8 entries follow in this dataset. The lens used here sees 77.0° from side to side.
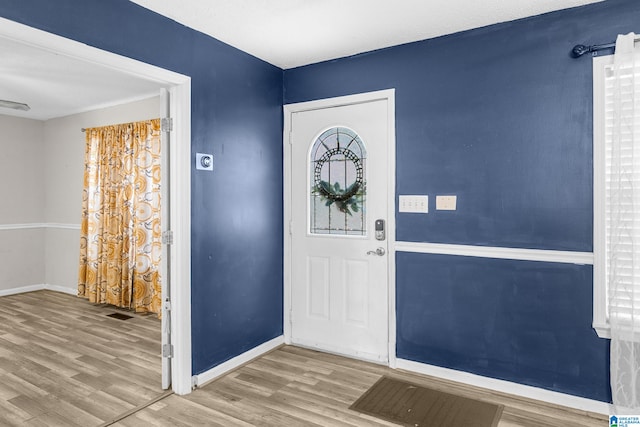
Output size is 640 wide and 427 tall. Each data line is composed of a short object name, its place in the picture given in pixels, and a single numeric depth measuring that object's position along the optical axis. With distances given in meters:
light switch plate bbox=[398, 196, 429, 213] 3.07
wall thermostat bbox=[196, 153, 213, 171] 2.89
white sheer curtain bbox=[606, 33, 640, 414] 2.31
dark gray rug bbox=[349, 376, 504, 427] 2.42
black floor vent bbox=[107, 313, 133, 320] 4.56
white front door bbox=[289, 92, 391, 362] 3.26
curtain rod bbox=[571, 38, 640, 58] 2.43
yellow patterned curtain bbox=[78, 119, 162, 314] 4.66
